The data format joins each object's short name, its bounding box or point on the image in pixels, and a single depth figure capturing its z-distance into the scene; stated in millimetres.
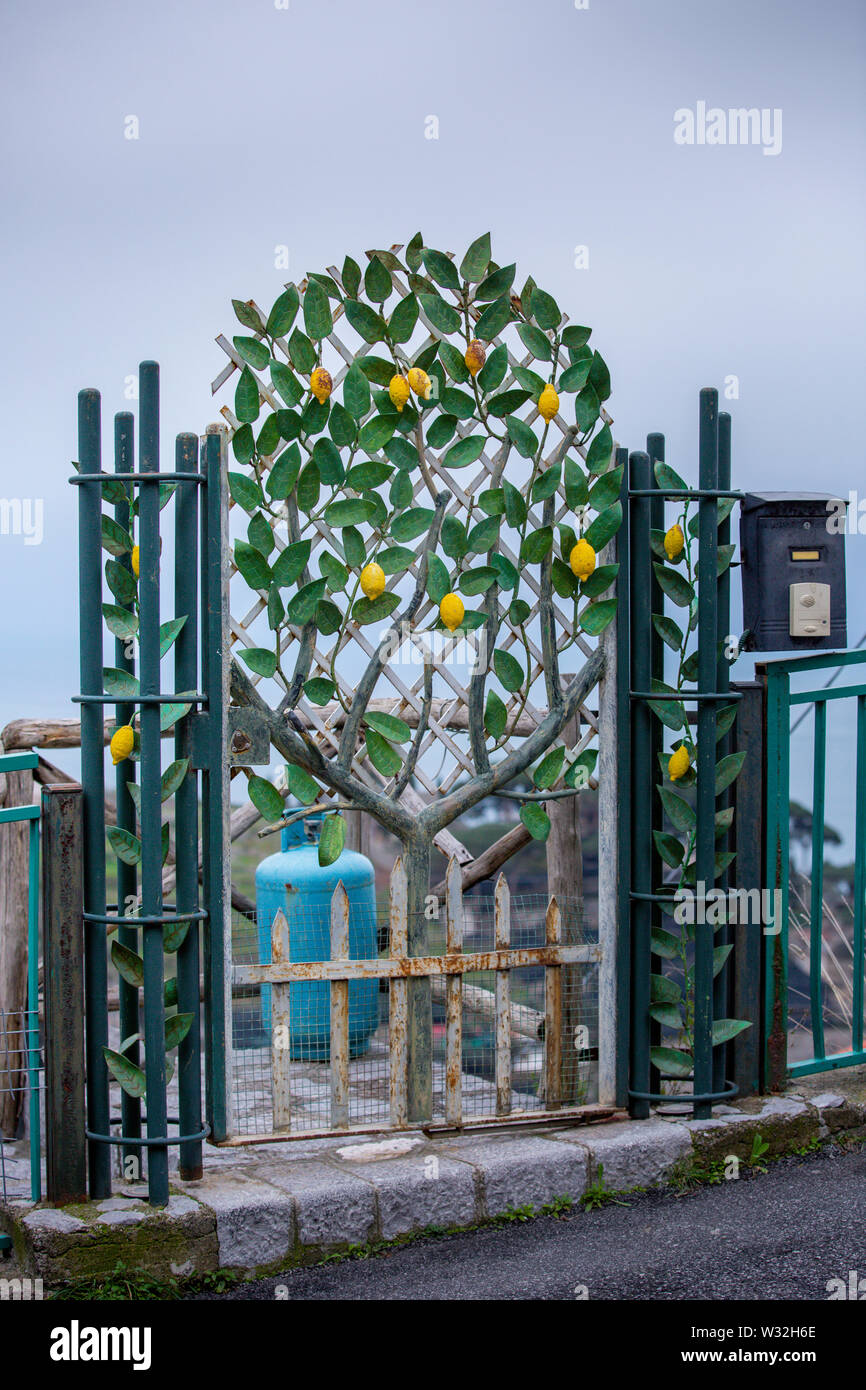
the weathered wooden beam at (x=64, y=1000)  3746
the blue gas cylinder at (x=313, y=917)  5398
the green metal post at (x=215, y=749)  3988
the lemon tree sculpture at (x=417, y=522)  4117
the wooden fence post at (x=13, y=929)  4879
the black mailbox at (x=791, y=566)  4613
